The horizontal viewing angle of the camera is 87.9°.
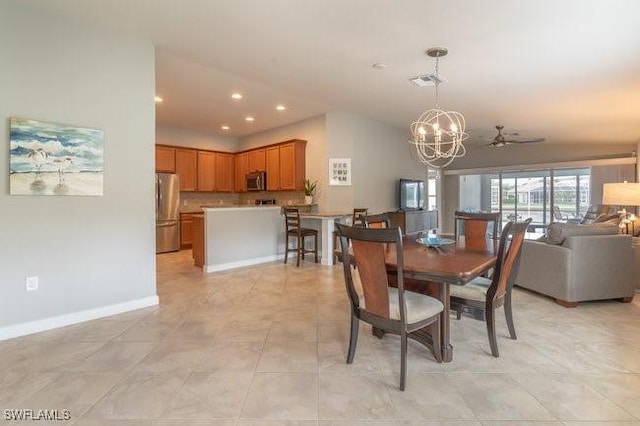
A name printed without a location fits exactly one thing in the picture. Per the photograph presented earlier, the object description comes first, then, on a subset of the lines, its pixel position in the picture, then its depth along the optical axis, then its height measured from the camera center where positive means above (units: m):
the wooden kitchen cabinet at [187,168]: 7.34 +0.85
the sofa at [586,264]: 3.51 -0.63
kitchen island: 5.22 -0.52
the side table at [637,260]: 4.01 -0.66
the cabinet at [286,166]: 6.57 +0.82
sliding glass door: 8.55 +0.34
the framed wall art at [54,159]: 2.73 +0.41
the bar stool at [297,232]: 5.65 -0.46
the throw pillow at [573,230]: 3.62 -0.27
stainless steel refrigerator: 6.73 -0.15
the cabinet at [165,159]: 6.97 +0.99
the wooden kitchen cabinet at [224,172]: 8.02 +0.81
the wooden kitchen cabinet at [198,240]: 5.37 -0.56
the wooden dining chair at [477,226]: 3.37 -0.21
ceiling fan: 6.22 +1.22
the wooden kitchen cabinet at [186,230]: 7.35 -0.55
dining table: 2.05 -0.40
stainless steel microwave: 7.27 +0.54
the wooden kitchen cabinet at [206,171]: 7.68 +0.80
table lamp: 4.57 +0.16
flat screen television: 7.33 +0.26
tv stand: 7.15 -0.33
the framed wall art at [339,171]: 6.28 +0.66
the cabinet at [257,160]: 7.31 +1.03
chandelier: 3.44 +0.87
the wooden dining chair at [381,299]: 1.99 -0.62
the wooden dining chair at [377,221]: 3.20 -0.15
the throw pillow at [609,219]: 5.11 -0.22
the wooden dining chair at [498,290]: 2.41 -0.66
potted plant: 6.44 +0.30
